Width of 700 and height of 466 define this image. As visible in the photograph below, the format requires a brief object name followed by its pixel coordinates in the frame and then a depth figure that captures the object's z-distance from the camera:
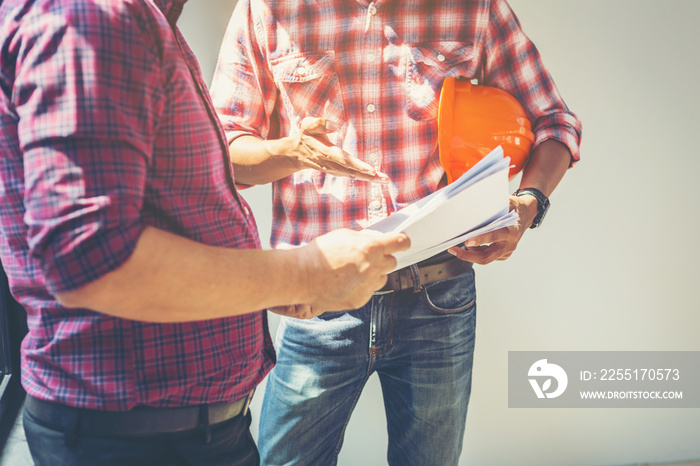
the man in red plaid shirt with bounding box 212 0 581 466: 1.14
